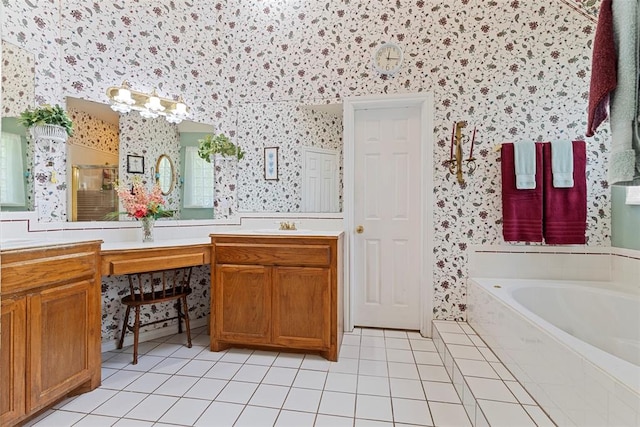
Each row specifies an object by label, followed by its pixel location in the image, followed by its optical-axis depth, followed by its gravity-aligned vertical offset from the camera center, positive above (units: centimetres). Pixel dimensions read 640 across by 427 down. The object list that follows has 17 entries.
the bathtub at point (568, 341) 111 -68
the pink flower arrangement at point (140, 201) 230 +10
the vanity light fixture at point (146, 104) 238 +90
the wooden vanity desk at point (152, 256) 198 -30
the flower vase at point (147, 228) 237 -11
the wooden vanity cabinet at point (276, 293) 222 -60
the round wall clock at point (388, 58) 262 +133
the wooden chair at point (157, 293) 220 -62
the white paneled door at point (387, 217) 272 -5
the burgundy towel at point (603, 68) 130 +62
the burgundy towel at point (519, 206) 232 +4
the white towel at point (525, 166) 230 +34
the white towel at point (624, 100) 124 +46
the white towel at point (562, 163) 225 +35
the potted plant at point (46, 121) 195 +60
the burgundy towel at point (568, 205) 226 +4
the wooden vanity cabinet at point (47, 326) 145 -60
